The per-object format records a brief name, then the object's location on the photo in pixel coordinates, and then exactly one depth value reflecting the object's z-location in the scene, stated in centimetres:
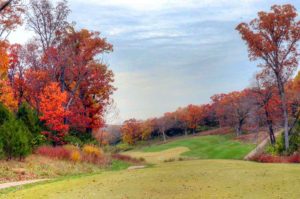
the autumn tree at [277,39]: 3297
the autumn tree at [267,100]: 4241
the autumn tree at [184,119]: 9400
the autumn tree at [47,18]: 3972
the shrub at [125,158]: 3640
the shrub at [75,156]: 2667
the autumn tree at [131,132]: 9225
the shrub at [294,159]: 2547
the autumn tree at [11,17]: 2577
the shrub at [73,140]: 3382
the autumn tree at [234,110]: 7528
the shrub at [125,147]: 8200
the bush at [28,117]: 2964
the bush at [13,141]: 2284
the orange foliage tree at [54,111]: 3159
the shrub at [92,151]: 2970
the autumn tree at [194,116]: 9494
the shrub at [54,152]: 2631
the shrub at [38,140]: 2891
